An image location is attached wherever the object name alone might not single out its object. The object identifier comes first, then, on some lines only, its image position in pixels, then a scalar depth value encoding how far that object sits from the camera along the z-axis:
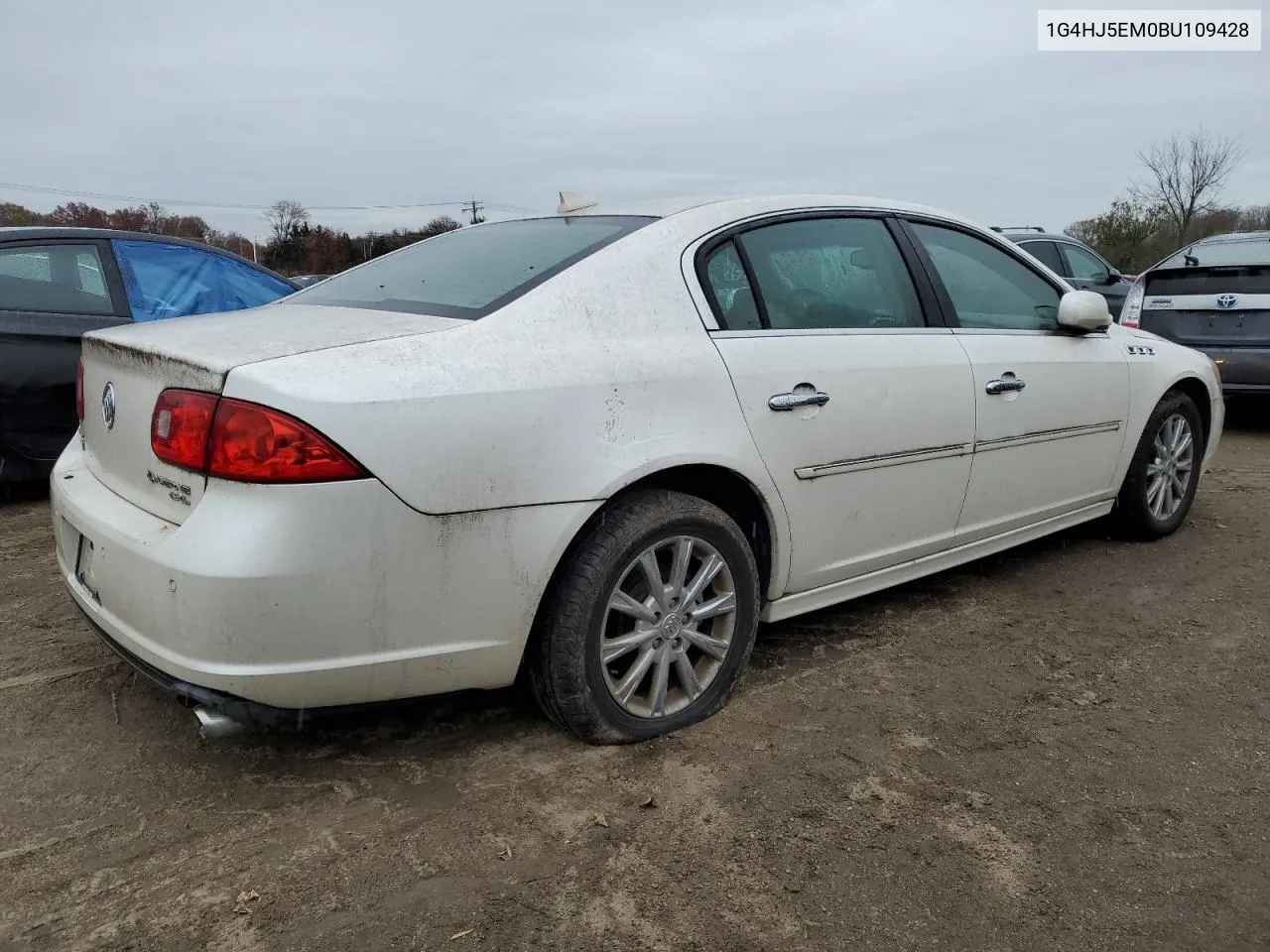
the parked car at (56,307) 4.87
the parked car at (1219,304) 6.94
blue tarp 5.34
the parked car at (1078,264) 10.72
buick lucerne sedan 2.13
